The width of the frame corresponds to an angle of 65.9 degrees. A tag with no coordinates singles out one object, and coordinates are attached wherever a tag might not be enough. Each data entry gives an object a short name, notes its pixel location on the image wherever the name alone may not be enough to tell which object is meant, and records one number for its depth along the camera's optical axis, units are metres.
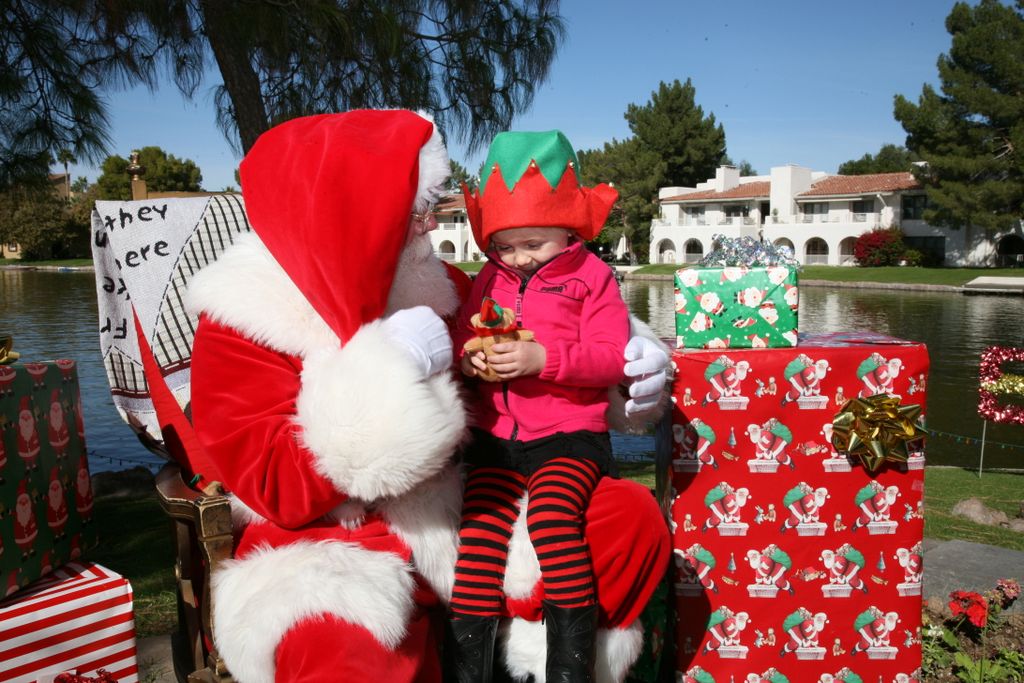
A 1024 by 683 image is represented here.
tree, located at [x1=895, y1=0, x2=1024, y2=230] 28.36
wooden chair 1.80
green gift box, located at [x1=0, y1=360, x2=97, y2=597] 2.28
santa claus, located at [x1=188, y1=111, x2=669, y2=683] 1.63
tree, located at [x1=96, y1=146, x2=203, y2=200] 44.16
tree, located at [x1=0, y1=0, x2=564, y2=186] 3.85
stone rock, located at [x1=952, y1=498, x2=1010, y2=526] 4.64
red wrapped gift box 2.33
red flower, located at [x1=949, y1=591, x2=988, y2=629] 2.60
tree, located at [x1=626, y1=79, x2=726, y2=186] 46.28
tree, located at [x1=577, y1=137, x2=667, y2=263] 42.97
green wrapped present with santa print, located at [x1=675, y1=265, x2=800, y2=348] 2.33
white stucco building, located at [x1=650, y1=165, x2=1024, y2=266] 33.59
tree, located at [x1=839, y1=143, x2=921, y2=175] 52.38
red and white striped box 2.15
